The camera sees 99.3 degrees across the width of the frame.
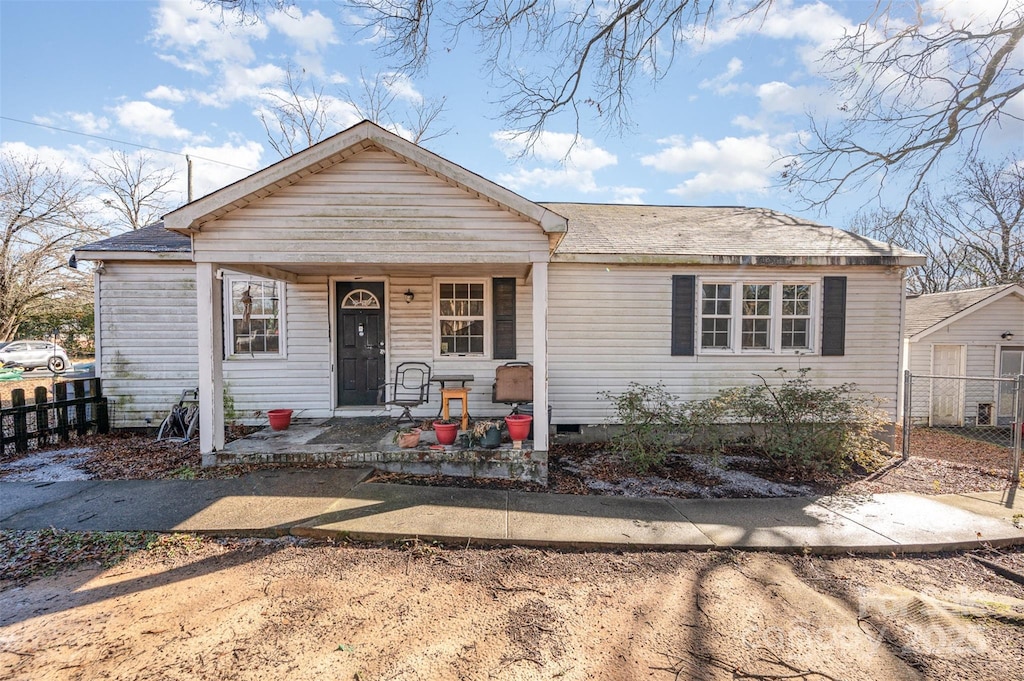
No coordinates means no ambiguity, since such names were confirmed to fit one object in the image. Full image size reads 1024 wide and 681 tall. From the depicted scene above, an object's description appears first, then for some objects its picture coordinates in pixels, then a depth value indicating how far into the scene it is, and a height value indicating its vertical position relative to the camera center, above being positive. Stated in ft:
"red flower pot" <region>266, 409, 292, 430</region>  21.03 -4.76
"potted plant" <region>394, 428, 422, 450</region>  17.90 -4.85
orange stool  19.89 -3.46
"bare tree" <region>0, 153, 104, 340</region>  57.41 +9.40
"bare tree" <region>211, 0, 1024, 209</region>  18.89 +12.85
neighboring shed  36.22 -2.55
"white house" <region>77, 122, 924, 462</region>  23.57 +0.02
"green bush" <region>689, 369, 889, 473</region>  18.53 -4.52
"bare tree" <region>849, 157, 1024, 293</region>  55.93 +10.91
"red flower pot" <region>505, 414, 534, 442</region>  17.70 -4.28
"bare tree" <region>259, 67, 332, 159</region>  56.34 +24.58
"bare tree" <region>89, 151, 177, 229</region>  77.25 +21.59
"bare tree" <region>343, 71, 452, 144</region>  55.56 +24.18
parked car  56.32 -4.86
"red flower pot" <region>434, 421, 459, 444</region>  17.74 -4.51
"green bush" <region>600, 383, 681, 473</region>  18.48 -4.85
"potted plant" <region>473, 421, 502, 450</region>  17.62 -4.64
